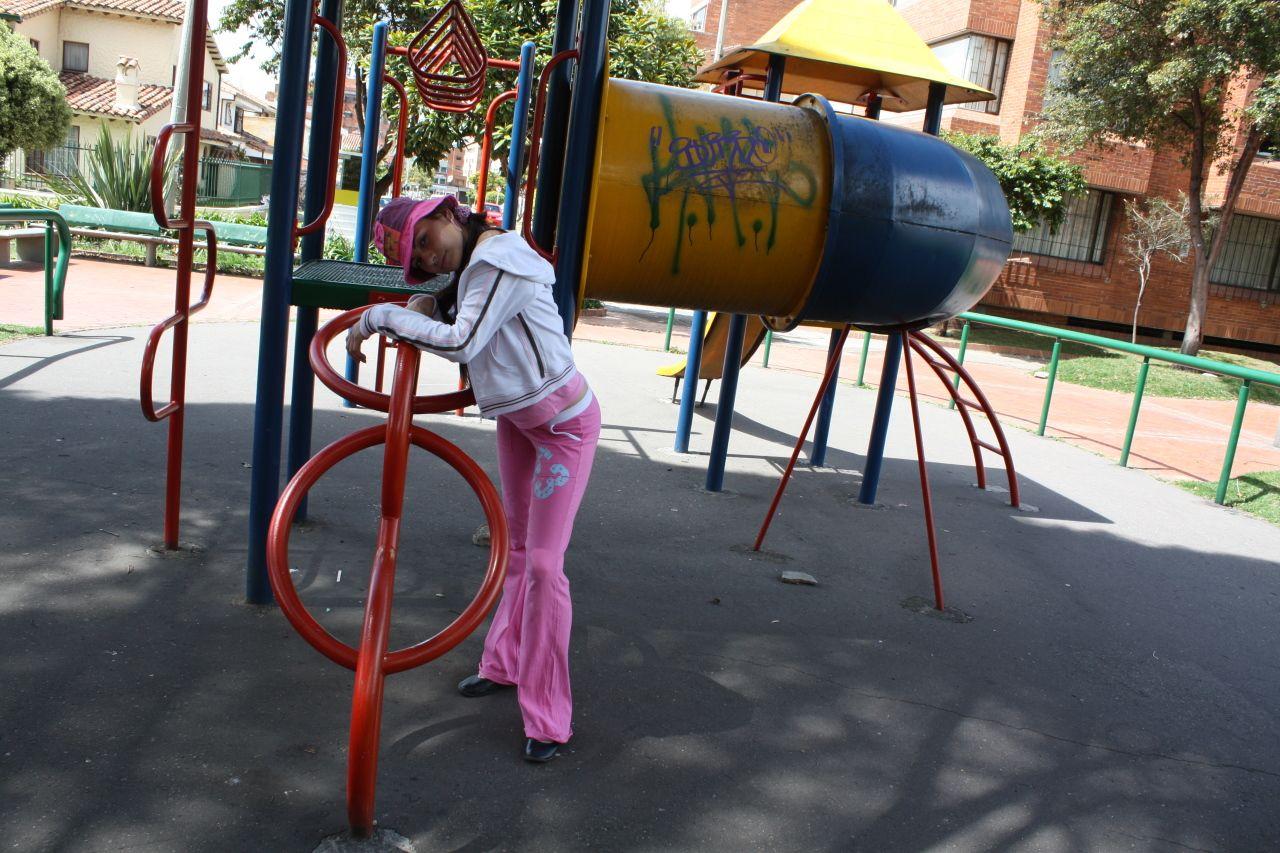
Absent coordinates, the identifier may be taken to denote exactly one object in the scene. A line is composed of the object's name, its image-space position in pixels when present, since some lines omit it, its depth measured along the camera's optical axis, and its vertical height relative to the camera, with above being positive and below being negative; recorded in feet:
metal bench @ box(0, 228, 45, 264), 45.93 -4.08
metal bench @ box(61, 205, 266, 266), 49.42 -2.85
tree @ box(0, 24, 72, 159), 68.49 +3.24
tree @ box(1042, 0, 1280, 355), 56.18 +11.57
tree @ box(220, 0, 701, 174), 46.88 +7.61
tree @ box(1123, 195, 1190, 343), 71.77 +4.06
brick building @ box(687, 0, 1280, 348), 79.51 +4.39
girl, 9.24 -1.48
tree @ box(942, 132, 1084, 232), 67.10 +6.09
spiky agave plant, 53.42 -0.95
